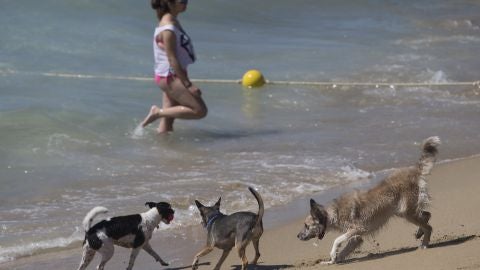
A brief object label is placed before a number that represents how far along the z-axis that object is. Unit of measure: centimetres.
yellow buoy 2850
